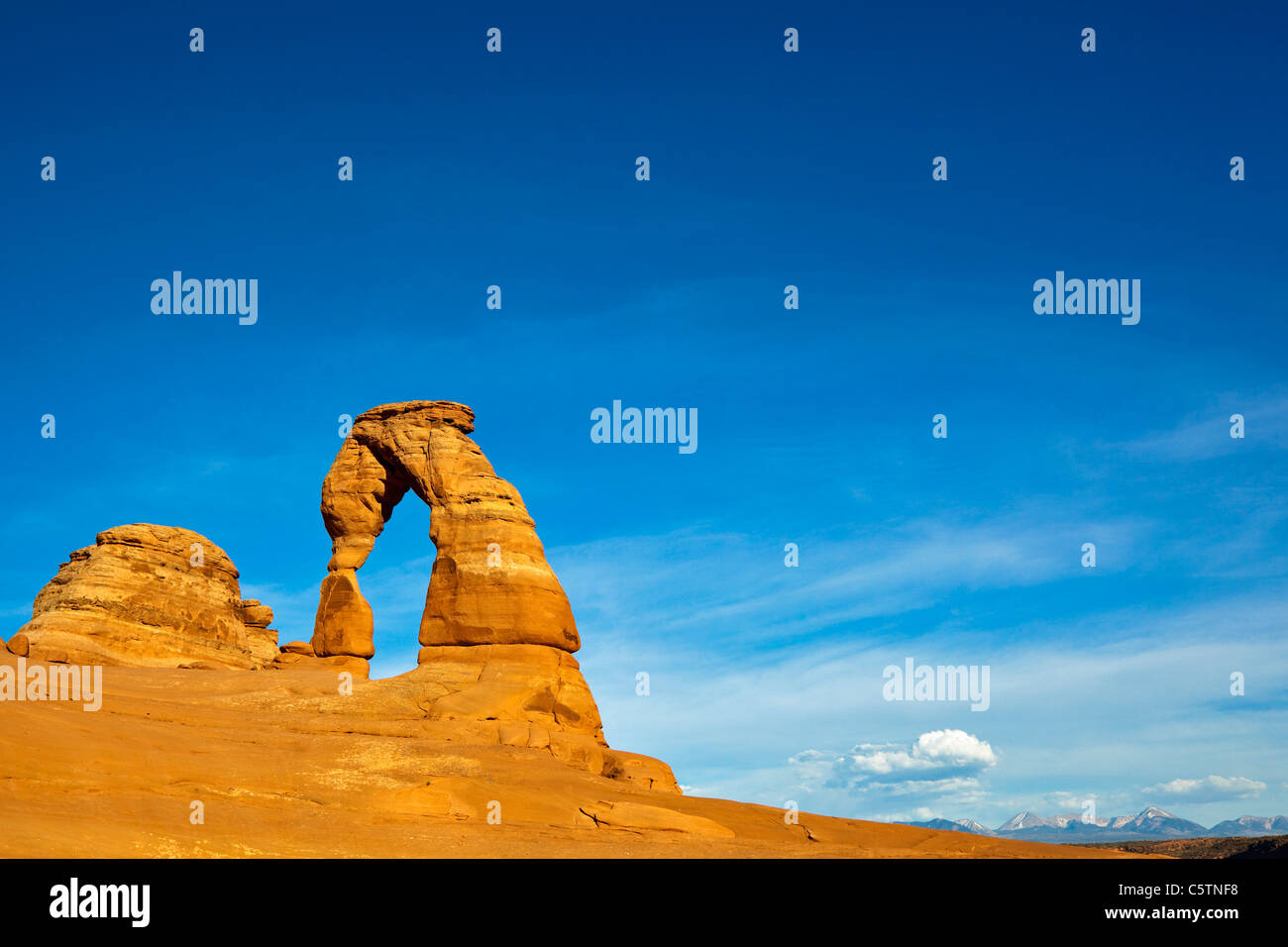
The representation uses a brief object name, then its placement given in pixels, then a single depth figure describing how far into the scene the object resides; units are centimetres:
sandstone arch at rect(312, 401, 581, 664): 4766
